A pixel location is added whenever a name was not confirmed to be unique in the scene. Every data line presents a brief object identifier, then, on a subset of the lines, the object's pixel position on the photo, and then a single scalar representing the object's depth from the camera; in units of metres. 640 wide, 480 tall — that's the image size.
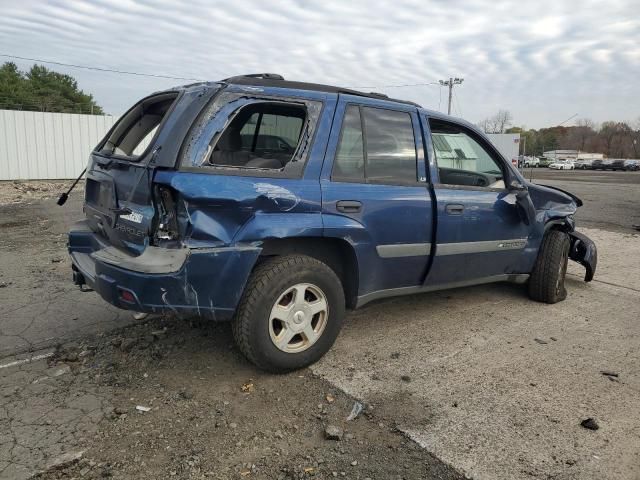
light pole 53.72
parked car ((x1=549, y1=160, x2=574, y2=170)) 64.50
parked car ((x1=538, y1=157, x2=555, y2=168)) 73.88
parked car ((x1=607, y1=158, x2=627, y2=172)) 60.12
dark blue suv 2.90
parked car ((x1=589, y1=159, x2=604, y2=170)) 61.91
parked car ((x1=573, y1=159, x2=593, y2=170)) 64.64
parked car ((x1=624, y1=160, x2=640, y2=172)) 59.97
